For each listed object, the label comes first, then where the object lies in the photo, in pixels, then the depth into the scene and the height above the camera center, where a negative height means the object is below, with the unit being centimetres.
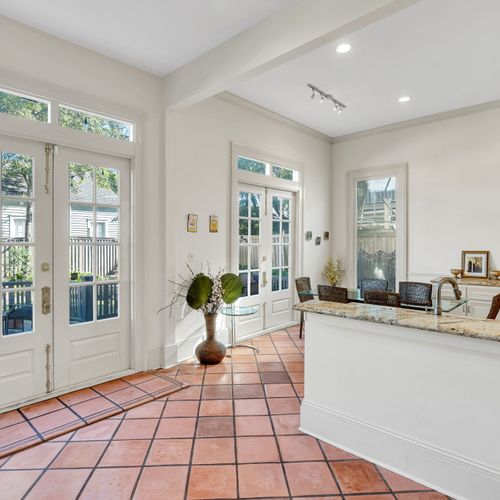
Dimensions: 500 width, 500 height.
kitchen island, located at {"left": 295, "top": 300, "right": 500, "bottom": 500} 170 -81
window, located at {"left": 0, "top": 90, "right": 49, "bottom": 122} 264 +109
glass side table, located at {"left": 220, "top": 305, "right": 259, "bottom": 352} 377 -73
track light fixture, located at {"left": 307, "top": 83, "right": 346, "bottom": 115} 388 +174
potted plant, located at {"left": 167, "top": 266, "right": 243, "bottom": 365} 354 -55
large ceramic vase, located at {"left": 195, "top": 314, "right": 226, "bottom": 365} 359 -107
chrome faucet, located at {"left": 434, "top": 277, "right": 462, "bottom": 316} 200 -32
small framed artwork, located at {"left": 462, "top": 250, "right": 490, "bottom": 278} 434 -23
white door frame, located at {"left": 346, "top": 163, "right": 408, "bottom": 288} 507 +62
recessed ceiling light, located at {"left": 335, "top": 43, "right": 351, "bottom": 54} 303 +173
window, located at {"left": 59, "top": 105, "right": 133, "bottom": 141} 296 +109
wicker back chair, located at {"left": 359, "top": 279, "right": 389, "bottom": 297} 434 -50
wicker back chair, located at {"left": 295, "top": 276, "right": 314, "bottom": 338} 433 -55
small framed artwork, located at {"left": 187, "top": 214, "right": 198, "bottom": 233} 373 +23
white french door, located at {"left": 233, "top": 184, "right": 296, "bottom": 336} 447 -12
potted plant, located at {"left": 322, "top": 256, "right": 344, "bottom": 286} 562 -43
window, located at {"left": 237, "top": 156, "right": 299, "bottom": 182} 441 +103
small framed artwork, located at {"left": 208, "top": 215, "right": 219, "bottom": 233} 395 +24
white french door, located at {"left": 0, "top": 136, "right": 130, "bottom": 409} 271 -20
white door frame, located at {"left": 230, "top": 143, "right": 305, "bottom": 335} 421 +82
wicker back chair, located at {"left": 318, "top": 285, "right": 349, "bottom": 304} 338 -49
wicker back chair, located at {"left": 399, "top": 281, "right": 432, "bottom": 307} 324 -46
